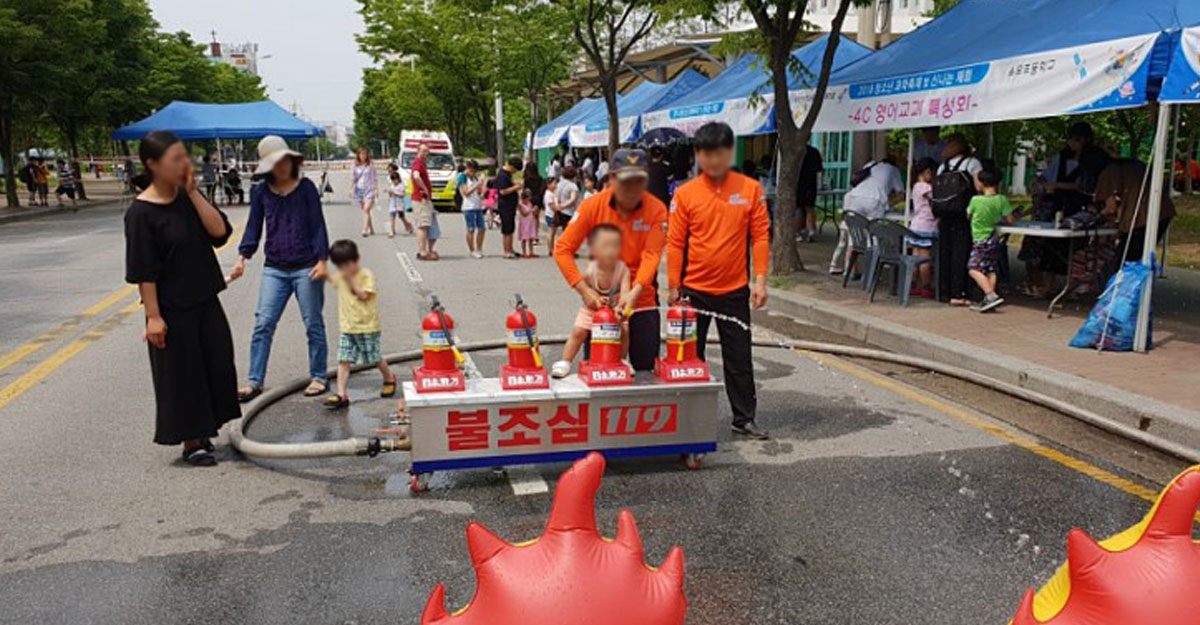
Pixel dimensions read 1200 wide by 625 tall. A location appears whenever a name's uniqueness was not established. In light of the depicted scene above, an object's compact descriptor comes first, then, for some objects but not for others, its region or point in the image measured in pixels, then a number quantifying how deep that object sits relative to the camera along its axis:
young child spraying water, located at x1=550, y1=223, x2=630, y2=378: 4.25
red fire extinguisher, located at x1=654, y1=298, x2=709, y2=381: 4.74
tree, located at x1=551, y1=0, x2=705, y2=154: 18.67
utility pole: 32.13
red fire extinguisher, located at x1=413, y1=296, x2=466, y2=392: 4.46
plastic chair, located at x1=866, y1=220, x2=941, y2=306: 9.64
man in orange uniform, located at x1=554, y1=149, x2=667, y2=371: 4.52
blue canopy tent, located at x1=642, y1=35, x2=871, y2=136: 13.16
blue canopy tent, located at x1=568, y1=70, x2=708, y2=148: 19.69
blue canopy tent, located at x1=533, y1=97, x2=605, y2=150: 27.11
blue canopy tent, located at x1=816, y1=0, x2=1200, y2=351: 7.05
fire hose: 4.71
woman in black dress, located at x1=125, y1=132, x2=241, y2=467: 4.60
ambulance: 23.68
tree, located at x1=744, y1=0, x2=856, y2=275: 11.01
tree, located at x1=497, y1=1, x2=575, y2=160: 24.80
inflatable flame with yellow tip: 2.62
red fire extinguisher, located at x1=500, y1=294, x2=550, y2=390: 4.55
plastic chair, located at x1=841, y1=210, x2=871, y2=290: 10.39
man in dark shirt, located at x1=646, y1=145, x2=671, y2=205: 10.62
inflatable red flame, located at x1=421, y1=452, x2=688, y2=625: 2.70
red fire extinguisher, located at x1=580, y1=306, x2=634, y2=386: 4.62
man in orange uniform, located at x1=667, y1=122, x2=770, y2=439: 4.95
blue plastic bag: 7.17
